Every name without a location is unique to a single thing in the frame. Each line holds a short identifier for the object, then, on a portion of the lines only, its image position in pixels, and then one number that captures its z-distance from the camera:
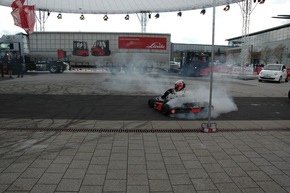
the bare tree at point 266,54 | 59.98
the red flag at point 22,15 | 15.23
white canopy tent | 27.55
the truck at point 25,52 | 22.41
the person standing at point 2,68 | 19.47
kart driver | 7.52
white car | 20.11
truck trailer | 23.98
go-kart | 7.00
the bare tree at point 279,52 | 57.83
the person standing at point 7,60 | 20.58
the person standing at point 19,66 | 19.64
